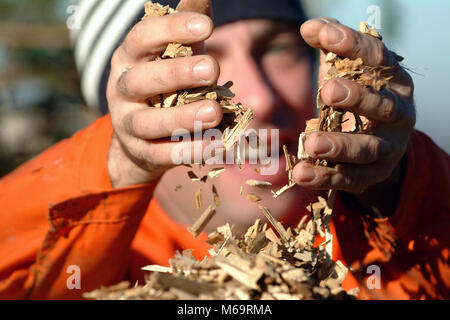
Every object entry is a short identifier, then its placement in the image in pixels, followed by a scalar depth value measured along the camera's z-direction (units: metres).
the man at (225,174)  0.66
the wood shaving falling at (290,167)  0.69
